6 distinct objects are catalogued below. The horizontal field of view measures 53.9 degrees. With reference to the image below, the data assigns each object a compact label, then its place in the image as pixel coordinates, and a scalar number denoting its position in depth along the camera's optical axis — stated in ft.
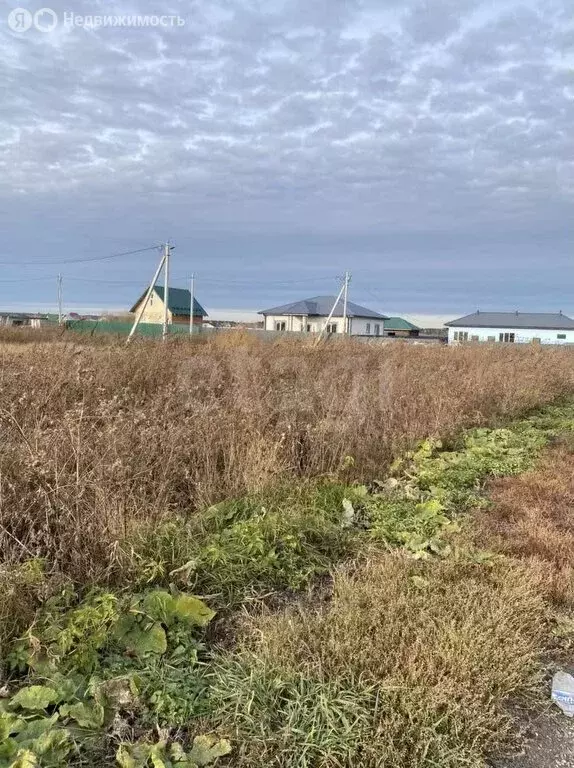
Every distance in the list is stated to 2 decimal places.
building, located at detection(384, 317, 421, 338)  285.95
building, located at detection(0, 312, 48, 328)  251.93
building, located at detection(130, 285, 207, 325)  193.06
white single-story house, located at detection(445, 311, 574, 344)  224.94
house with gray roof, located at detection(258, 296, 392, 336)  212.23
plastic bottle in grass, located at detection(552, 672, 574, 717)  8.21
